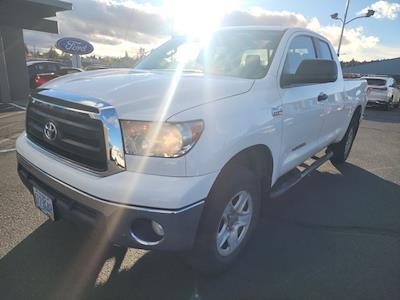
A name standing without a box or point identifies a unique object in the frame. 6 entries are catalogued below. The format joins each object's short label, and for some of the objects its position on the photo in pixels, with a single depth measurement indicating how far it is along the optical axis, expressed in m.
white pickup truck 2.11
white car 16.48
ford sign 20.48
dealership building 14.31
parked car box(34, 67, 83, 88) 11.76
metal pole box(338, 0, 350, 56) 30.35
